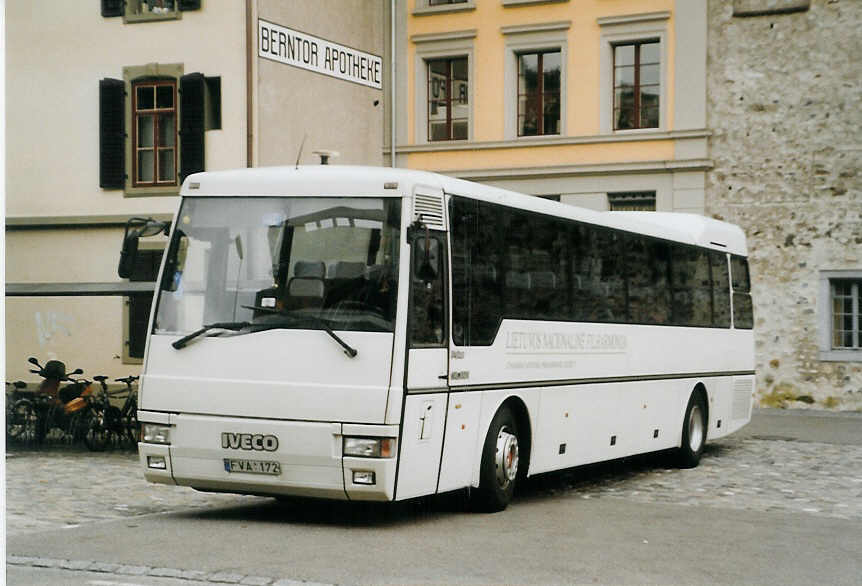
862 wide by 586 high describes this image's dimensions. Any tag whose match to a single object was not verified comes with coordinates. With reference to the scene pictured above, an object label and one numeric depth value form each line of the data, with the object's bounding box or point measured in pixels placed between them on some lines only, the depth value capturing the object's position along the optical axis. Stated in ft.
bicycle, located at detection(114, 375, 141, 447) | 62.13
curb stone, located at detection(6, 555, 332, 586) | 25.46
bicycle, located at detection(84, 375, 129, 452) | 61.62
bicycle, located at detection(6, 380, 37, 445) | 64.13
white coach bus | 33.73
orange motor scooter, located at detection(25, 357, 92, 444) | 62.34
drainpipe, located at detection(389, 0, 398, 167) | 105.91
